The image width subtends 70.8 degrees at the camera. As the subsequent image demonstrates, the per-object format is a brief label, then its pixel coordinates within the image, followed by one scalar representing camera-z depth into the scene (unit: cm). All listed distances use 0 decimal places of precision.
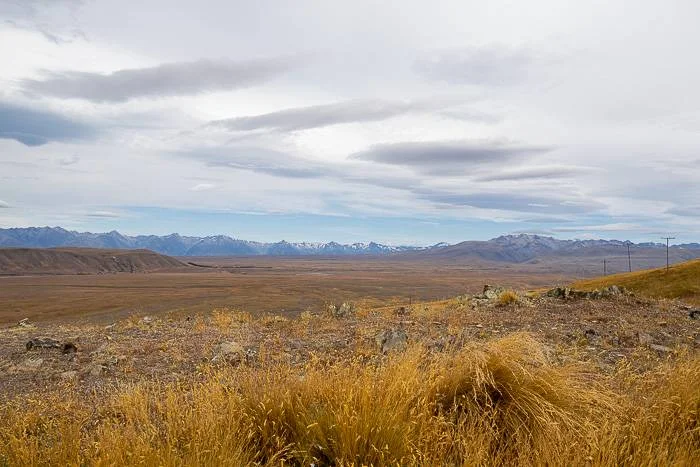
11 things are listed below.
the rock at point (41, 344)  1172
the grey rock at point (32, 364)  961
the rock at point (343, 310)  1886
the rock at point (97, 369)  876
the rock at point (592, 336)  991
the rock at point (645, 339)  982
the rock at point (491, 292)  2098
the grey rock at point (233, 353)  912
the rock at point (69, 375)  832
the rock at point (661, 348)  904
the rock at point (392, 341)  915
